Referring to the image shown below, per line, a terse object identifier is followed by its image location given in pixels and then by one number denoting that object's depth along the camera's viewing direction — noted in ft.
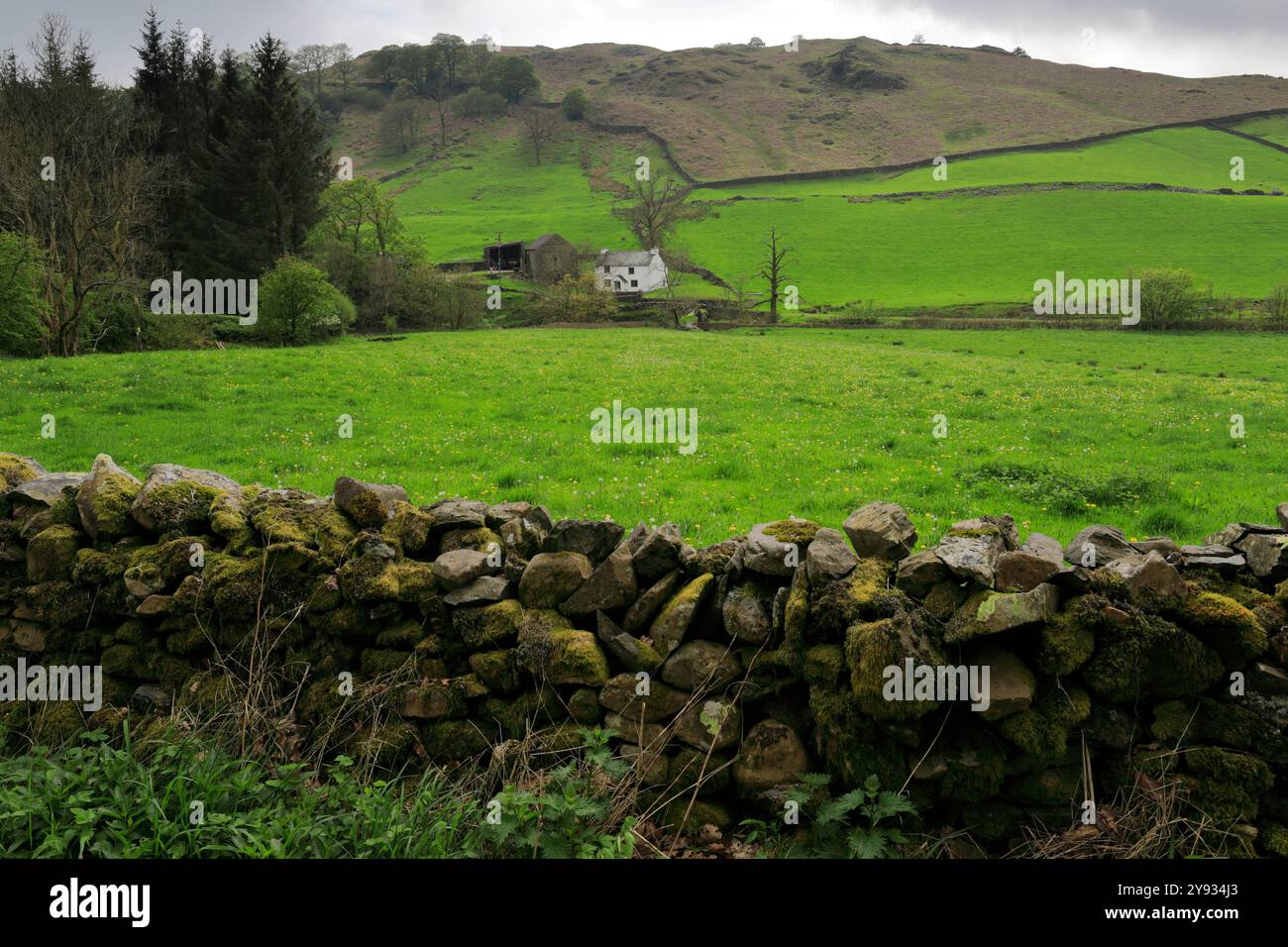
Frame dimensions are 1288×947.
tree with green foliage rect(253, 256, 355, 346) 118.21
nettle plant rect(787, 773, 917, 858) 12.15
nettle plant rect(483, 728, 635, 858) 12.14
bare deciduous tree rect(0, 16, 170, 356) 102.53
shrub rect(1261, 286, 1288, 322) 155.84
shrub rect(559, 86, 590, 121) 601.62
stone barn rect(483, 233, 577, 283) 302.86
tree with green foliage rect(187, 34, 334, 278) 167.53
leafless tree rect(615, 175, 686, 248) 320.91
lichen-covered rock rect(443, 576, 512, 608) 16.20
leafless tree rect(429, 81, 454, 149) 592.19
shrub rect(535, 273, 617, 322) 216.54
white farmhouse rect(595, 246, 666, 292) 286.66
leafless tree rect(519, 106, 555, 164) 554.05
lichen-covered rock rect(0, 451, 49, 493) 21.61
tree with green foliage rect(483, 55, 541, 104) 632.38
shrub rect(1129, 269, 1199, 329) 158.30
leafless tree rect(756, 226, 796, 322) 219.69
